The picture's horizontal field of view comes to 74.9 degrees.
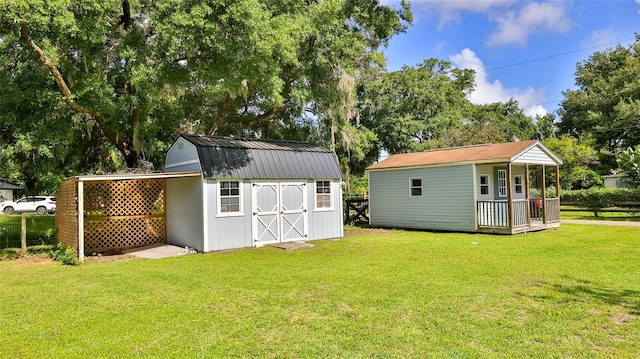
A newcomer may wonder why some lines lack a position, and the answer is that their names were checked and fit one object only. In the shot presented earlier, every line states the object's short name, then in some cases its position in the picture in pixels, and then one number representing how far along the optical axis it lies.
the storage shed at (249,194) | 10.62
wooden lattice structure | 10.96
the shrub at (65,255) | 9.01
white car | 28.34
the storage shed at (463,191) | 13.34
